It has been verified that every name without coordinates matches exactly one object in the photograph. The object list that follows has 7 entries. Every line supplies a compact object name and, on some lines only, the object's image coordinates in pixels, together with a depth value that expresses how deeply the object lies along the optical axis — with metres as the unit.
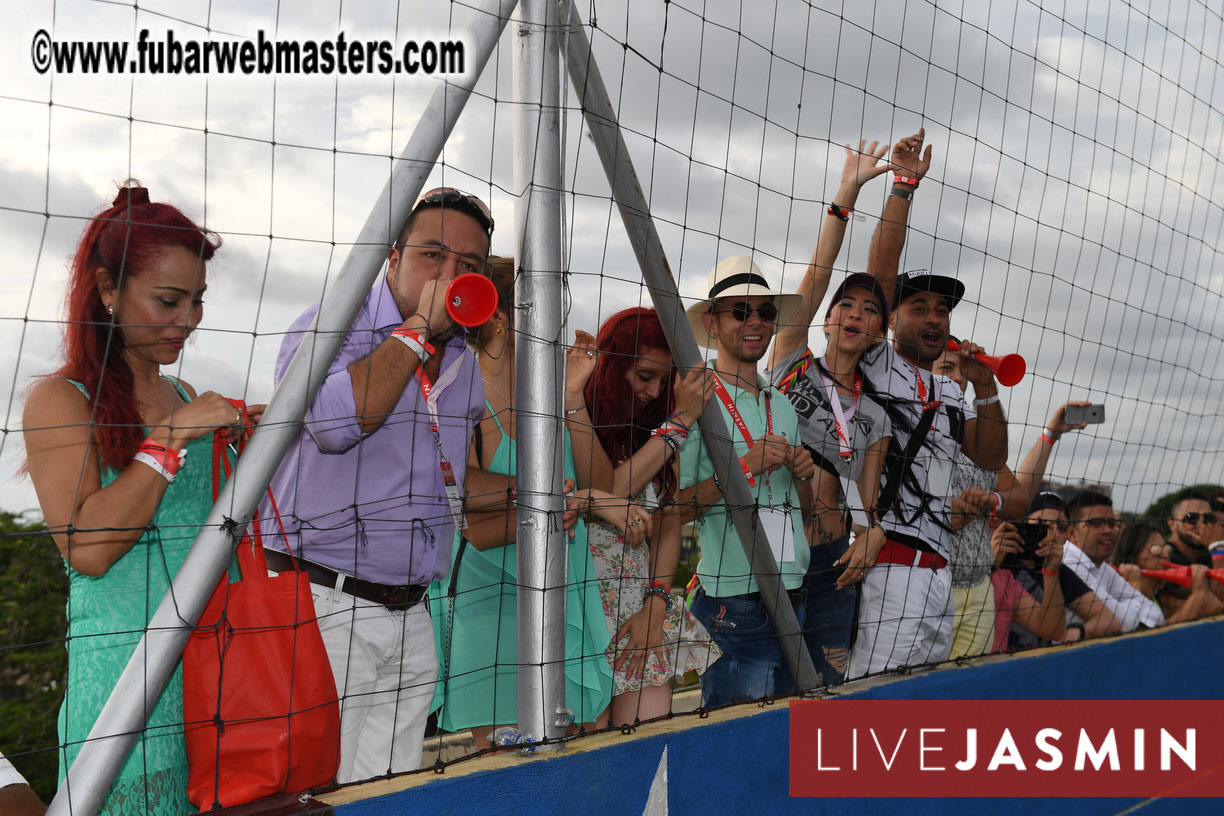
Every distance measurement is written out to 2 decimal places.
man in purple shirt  2.00
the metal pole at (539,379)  2.01
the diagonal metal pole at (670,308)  2.14
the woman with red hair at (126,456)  1.69
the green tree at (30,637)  5.36
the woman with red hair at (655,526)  2.58
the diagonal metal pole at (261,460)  1.59
